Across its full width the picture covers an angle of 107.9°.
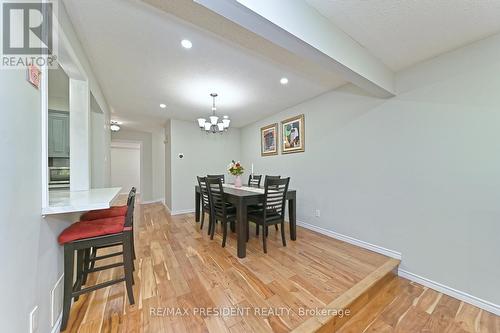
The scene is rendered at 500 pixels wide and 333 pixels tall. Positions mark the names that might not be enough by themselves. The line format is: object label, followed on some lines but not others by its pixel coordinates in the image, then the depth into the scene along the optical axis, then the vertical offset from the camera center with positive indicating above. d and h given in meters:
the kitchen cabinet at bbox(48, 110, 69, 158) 2.98 +0.57
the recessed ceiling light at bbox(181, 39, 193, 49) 1.80 +1.24
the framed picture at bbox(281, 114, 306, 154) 3.52 +0.64
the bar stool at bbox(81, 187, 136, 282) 1.71 -0.49
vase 3.36 -0.28
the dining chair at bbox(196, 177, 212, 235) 3.12 -0.54
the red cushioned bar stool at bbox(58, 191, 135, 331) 1.31 -0.57
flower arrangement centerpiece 3.20 -0.05
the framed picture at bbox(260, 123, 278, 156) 4.19 +0.63
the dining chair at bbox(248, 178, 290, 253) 2.45 -0.58
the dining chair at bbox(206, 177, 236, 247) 2.64 -0.62
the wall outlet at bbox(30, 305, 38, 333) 0.97 -0.83
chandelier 3.13 +0.76
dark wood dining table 2.31 -0.52
